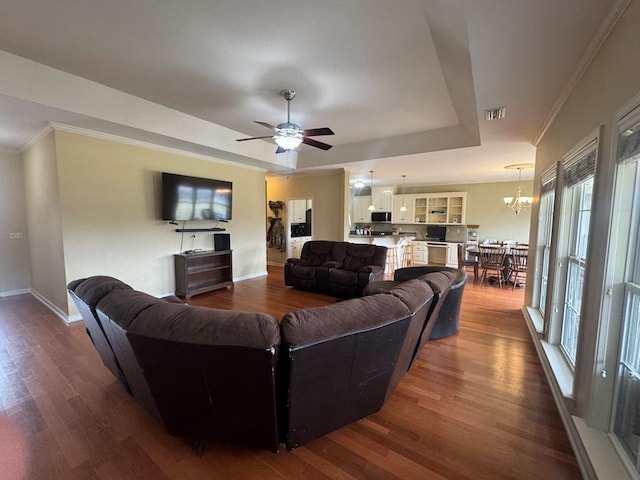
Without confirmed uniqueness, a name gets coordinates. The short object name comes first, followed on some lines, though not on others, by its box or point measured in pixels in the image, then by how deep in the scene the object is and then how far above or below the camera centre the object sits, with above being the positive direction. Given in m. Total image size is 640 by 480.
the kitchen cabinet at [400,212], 9.02 +0.37
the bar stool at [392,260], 7.14 -1.04
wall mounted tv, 4.50 +0.35
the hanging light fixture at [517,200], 5.55 +0.55
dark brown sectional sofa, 1.33 -0.76
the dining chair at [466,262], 6.01 -0.91
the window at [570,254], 2.32 -0.29
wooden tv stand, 4.75 -1.03
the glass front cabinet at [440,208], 8.39 +0.44
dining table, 5.51 -0.87
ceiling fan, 3.06 +1.00
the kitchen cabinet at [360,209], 9.52 +0.40
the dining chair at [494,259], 5.53 -0.76
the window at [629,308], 1.41 -0.46
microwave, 9.20 +0.15
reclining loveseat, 4.71 -0.91
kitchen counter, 8.14 -0.55
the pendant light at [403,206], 8.44 +0.47
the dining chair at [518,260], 5.39 -0.76
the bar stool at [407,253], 7.82 -0.96
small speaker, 5.41 -0.46
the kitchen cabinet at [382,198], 9.20 +0.77
